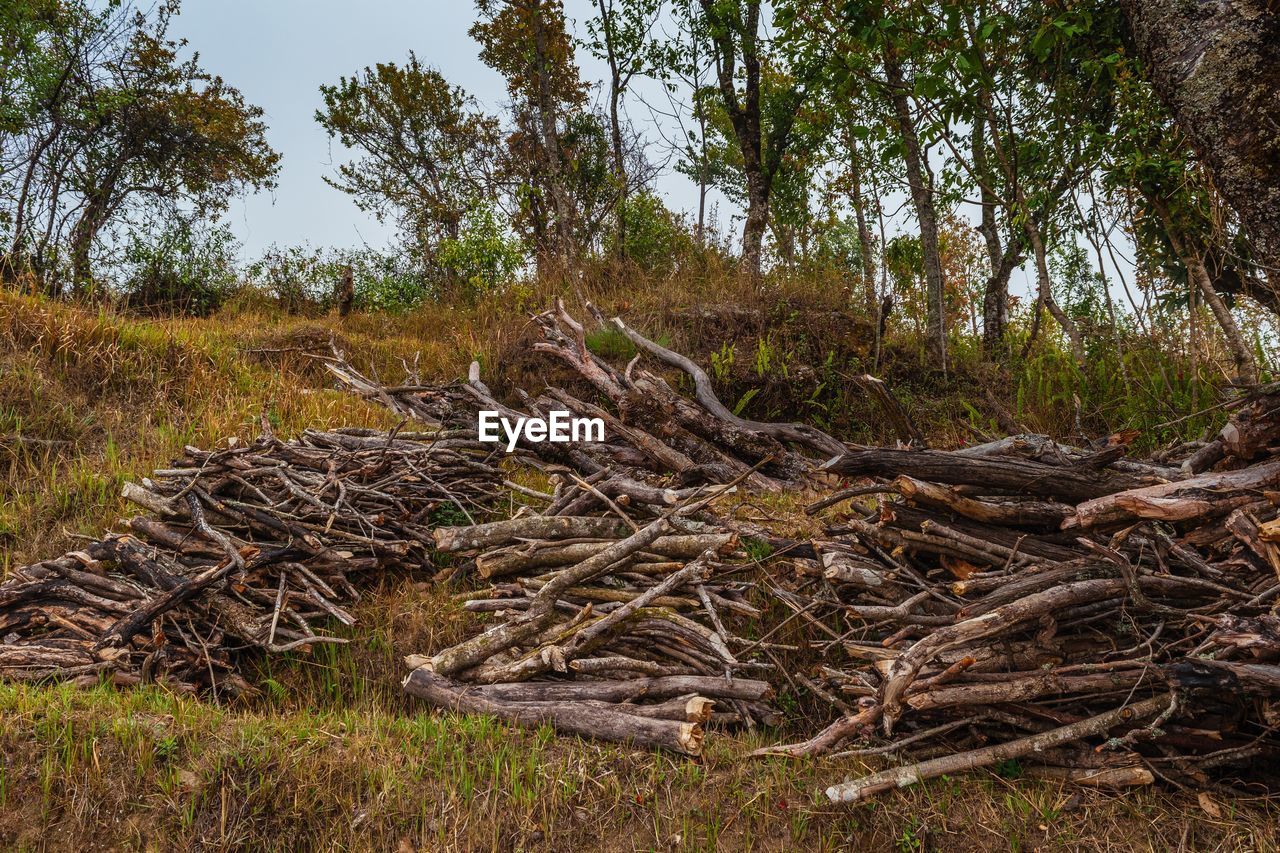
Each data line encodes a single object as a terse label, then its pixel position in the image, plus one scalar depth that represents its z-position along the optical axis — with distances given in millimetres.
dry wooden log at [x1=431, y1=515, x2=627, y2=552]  4980
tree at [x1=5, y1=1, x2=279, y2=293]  14500
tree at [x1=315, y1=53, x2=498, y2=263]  21297
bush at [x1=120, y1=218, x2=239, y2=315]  12617
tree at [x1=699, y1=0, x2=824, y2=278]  12312
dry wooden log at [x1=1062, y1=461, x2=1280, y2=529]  3244
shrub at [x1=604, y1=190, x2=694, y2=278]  12961
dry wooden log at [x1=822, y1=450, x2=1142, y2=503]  3719
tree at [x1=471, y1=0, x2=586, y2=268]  16570
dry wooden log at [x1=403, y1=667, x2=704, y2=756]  3391
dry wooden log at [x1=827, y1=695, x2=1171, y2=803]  2996
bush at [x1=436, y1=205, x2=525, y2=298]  12742
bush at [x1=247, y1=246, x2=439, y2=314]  13891
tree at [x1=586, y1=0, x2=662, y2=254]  14898
